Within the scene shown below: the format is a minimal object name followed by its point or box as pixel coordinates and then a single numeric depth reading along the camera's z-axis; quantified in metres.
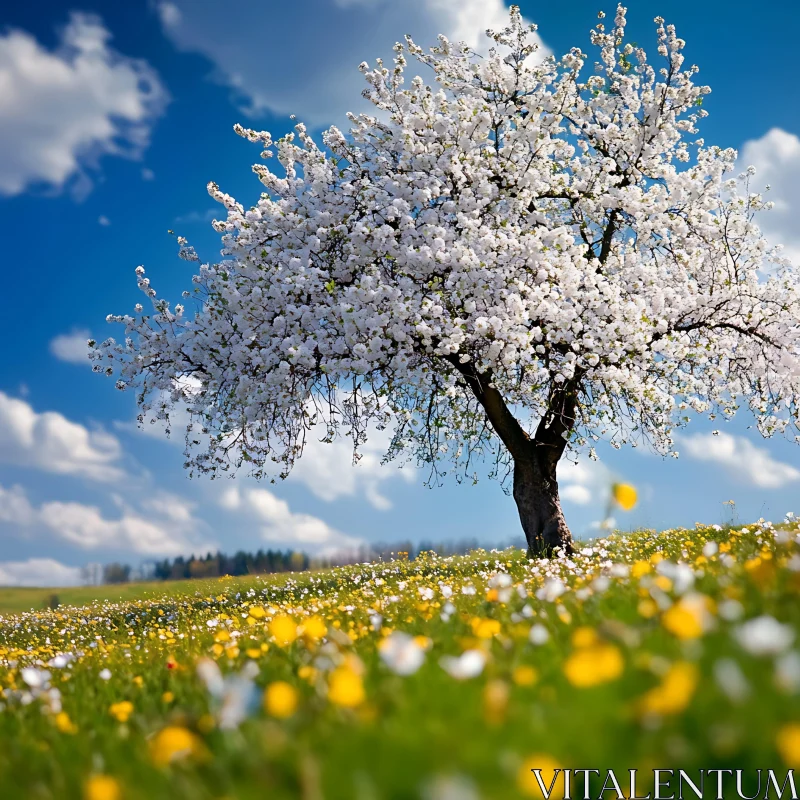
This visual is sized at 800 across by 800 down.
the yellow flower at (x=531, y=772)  1.85
